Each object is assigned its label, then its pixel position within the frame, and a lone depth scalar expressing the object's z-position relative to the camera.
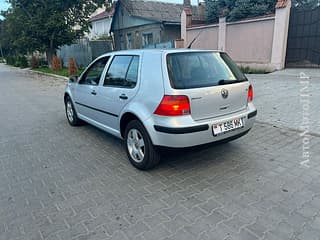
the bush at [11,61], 39.62
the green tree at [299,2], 17.29
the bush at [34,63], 28.06
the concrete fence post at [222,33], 13.66
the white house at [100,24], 33.28
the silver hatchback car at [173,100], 2.87
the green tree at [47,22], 20.11
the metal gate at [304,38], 11.14
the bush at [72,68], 16.06
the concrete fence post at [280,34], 11.14
